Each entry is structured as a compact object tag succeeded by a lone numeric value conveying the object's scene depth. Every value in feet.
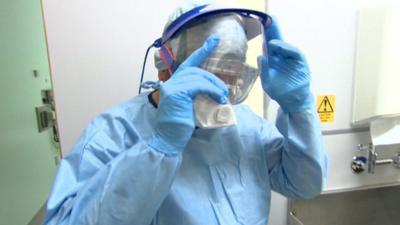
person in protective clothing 2.01
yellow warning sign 4.30
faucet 4.43
